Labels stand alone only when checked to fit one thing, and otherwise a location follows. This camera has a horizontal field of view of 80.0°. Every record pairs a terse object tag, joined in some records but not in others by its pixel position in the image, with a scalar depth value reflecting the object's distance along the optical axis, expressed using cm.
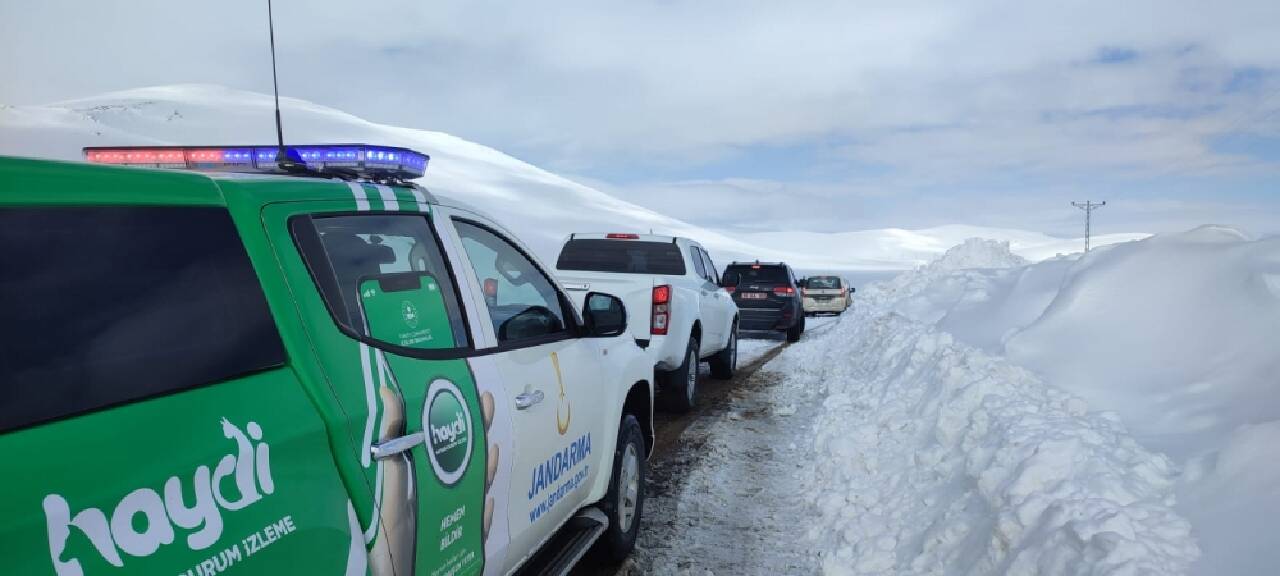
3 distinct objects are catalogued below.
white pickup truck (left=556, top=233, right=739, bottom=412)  795
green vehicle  142
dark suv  1609
